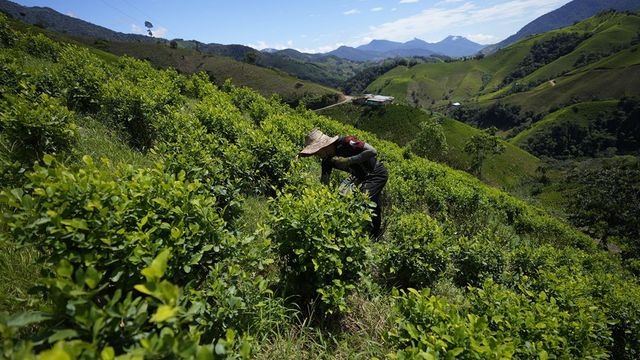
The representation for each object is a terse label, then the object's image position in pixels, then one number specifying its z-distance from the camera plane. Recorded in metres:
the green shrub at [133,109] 7.77
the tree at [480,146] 67.69
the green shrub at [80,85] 8.52
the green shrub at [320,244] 3.63
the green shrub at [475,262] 6.74
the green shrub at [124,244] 1.58
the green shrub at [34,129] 4.82
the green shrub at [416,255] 5.34
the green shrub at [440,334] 2.63
